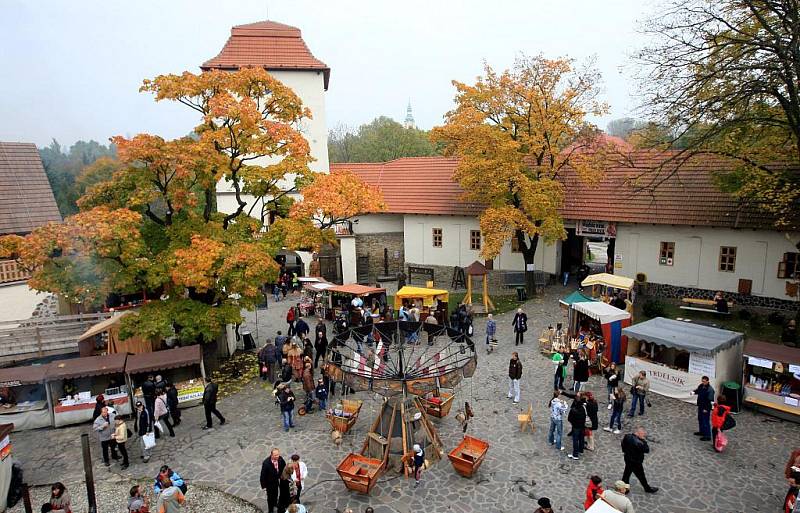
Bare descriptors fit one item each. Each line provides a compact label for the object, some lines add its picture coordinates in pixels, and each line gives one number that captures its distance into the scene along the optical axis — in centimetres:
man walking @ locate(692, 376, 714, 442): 1238
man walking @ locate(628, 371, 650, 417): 1352
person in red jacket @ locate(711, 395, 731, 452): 1184
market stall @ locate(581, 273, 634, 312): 2058
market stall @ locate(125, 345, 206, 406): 1482
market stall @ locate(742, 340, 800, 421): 1331
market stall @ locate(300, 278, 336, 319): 2395
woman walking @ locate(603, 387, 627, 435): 1260
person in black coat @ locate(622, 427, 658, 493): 1038
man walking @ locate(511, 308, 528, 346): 1949
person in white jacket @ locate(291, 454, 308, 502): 998
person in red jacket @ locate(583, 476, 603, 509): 898
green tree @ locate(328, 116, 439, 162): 5675
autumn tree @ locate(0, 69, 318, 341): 1438
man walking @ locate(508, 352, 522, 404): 1423
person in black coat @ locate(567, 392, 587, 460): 1158
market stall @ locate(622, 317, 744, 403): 1405
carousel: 1073
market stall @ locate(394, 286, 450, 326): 2219
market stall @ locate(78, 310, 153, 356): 1667
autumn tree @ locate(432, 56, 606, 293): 2352
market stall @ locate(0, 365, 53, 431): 1405
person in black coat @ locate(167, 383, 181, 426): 1377
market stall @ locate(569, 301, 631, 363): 1670
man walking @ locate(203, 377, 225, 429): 1370
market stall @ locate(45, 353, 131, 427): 1441
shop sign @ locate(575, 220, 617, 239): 2562
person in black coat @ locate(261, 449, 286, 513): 1016
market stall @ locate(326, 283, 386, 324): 2231
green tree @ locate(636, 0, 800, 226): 1628
